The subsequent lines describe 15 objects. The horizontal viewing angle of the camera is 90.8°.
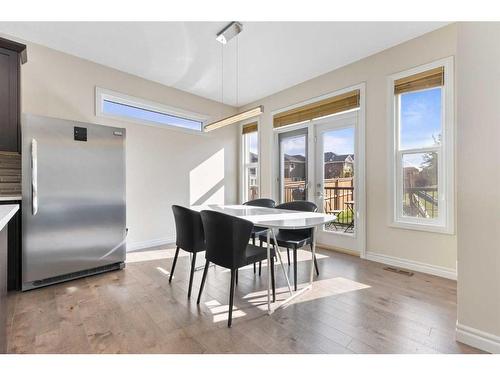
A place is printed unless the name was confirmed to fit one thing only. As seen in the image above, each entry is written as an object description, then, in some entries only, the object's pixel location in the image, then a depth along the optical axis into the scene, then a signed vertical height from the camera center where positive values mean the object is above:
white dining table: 1.94 -0.30
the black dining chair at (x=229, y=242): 1.87 -0.45
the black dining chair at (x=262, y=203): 3.70 -0.27
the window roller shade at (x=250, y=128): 5.27 +1.25
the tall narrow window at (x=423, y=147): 2.81 +0.46
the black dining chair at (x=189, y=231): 2.41 -0.46
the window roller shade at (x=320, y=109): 3.67 +1.26
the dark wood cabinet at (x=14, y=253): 2.44 -0.66
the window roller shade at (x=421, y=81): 2.86 +1.26
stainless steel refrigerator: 2.44 -0.15
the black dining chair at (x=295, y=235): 2.49 -0.57
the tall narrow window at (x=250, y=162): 5.30 +0.51
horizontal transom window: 3.70 +1.25
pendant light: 2.72 +1.77
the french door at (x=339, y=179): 3.72 +0.10
